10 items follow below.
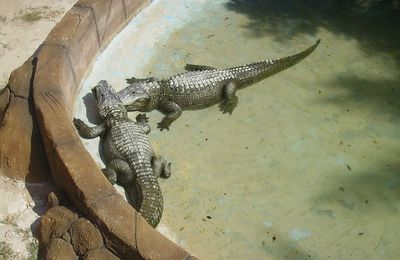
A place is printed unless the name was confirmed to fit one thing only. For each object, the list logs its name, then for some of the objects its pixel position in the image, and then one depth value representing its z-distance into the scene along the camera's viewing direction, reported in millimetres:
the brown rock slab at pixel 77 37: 4945
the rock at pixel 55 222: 4000
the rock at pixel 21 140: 4500
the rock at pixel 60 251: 3908
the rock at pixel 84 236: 3799
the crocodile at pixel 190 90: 5227
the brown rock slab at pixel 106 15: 5449
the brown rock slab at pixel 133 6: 6199
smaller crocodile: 4320
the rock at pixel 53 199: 4215
